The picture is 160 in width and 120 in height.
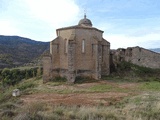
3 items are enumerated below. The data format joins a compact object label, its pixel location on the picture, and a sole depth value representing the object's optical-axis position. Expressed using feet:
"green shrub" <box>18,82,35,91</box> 46.99
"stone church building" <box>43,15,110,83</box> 48.37
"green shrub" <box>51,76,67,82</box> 49.50
